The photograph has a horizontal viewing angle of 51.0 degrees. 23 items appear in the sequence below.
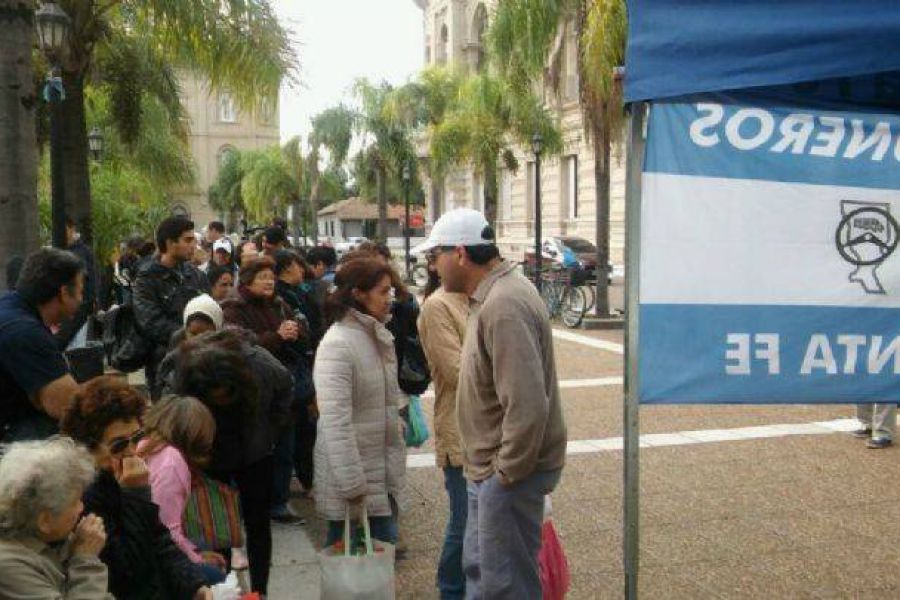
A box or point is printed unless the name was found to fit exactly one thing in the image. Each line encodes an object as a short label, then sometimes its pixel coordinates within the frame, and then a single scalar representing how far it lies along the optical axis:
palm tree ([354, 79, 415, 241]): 32.50
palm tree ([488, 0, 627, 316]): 14.59
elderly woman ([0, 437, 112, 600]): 2.44
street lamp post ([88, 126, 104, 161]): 22.70
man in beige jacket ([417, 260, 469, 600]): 4.35
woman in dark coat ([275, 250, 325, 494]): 5.96
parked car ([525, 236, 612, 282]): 23.38
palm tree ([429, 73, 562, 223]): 24.38
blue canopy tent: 2.91
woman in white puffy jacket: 3.99
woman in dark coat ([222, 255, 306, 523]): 5.53
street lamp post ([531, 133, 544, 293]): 19.94
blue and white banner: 2.98
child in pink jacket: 3.39
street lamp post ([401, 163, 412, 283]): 29.69
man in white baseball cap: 3.26
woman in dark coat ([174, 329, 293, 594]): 3.82
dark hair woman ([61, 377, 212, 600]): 2.88
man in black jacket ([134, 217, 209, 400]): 6.12
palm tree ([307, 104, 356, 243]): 36.76
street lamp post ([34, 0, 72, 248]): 9.61
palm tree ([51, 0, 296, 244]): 10.84
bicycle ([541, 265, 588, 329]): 17.03
